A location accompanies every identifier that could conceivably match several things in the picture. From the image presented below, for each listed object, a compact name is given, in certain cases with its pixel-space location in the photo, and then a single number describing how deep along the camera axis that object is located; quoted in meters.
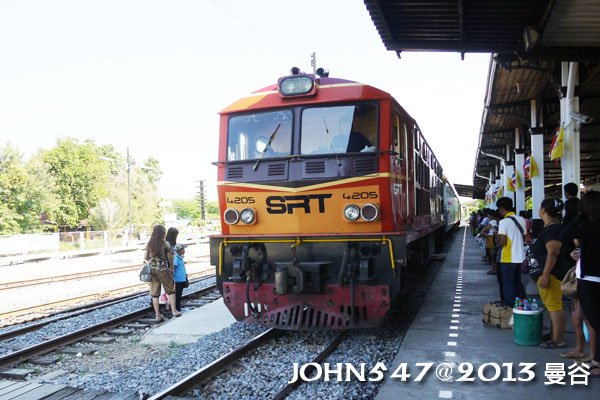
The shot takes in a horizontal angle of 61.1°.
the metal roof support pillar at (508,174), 23.37
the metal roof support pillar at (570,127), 9.58
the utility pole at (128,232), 33.78
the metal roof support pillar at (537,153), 15.10
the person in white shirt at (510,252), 7.21
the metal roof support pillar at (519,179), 19.00
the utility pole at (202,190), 47.75
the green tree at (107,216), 46.56
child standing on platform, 9.30
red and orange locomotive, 6.52
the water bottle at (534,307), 5.96
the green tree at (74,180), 50.66
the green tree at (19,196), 36.31
